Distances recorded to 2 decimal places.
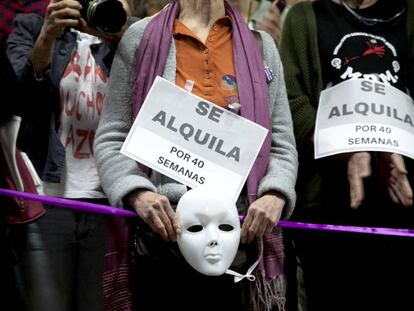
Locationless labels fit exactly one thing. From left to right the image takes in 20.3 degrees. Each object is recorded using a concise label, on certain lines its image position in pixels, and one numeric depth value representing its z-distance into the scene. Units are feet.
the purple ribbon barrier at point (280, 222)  9.63
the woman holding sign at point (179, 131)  9.17
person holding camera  10.49
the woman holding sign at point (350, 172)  10.31
